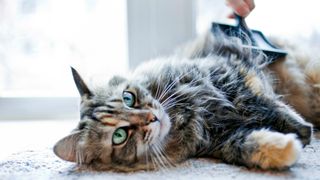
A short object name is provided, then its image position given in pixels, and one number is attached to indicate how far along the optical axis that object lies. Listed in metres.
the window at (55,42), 0.65
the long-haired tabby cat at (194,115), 0.36
